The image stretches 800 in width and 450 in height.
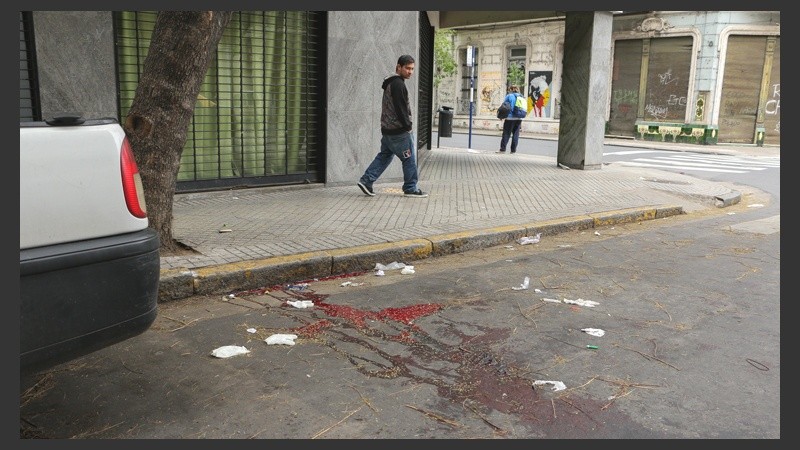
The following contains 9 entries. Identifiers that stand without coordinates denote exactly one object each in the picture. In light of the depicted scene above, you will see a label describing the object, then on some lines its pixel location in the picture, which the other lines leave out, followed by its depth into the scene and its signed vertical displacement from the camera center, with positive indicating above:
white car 2.69 -0.59
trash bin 19.69 -0.11
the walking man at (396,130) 8.98 -0.18
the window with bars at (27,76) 7.30 +0.35
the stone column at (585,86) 13.42 +0.75
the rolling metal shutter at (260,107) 9.16 +0.10
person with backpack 17.11 +0.09
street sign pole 21.33 +2.03
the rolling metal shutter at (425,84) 14.84 +0.85
